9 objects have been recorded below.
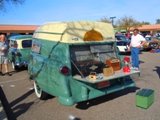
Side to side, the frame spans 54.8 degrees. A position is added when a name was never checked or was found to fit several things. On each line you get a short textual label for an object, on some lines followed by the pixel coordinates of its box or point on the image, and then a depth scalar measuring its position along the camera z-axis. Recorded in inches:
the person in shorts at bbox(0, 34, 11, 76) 281.2
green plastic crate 144.4
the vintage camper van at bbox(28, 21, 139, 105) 138.3
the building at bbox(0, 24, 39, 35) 1061.6
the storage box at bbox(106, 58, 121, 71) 159.1
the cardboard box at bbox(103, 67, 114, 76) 148.1
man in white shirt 272.8
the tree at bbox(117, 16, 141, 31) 1566.8
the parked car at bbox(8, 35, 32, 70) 299.3
